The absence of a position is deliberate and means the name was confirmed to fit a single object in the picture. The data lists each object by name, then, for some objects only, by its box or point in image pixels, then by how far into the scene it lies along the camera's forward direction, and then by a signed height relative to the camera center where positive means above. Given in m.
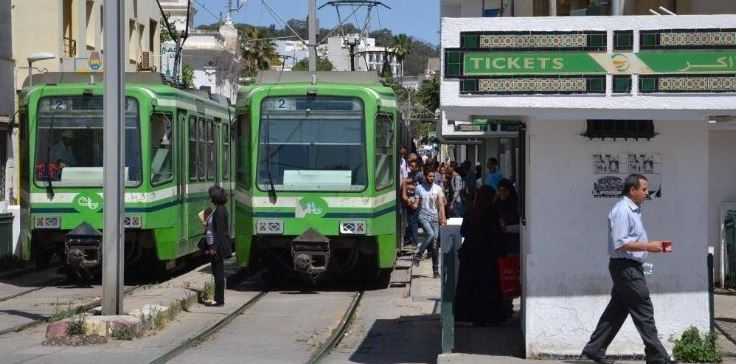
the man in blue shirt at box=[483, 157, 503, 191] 23.76 -0.25
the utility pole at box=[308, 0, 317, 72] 32.08 +3.19
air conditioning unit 38.78 +3.21
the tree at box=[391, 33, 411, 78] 105.29 +9.56
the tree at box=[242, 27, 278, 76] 89.44 +7.56
